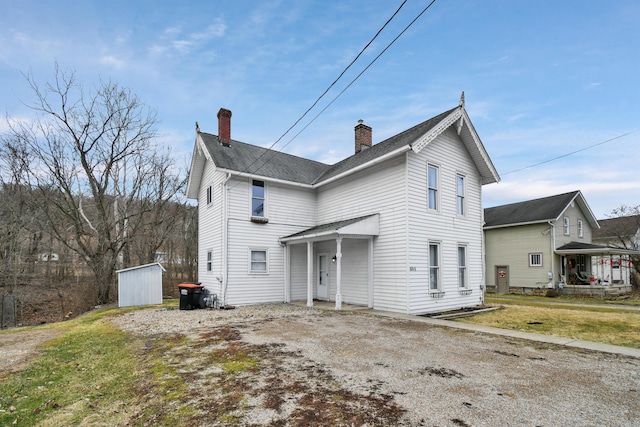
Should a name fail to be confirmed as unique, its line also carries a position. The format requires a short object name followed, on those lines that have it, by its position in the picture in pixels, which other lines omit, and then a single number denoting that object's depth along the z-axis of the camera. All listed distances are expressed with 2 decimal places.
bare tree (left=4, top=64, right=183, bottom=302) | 17.28
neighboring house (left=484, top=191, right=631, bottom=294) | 21.41
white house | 11.85
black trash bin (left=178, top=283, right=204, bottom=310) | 13.71
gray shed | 15.35
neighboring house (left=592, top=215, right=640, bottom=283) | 24.58
